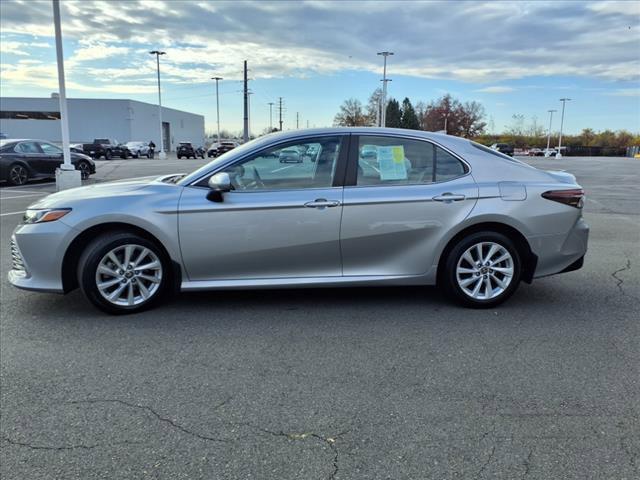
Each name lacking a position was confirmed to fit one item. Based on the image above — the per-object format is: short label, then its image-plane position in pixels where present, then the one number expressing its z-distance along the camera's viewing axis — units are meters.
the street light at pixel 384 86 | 49.94
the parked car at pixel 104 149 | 43.53
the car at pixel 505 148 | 59.42
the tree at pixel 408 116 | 80.97
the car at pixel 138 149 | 47.94
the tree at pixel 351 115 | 69.59
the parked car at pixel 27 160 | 15.82
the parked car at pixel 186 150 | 48.81
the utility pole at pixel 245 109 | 50.63
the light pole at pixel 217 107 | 83.62
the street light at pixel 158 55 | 50.66
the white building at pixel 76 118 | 67.56
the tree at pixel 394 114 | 79.19
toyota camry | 4.38
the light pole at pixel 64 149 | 14.23
